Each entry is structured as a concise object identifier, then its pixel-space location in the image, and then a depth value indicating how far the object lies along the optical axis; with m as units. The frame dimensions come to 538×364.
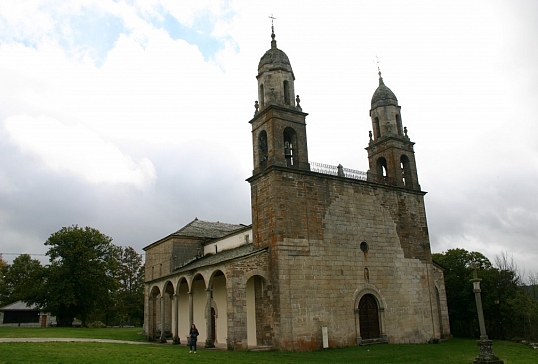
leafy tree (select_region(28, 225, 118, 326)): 41.91
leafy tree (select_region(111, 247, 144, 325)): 55.56
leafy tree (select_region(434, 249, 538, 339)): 28.91
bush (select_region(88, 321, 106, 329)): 51.24
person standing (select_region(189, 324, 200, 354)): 17.74
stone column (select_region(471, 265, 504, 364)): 13.66
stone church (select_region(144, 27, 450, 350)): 19.58
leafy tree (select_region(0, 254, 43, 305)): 57.62
